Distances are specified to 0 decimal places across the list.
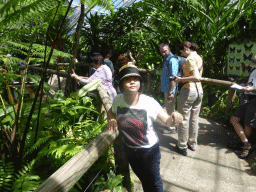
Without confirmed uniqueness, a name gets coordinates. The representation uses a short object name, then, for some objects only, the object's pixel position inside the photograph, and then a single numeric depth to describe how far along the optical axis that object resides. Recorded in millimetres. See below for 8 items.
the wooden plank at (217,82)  3248
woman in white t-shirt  1503
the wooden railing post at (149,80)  4891
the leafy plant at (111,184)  1585
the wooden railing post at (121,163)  1645
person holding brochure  2751
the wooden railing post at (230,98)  3881
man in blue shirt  3172
